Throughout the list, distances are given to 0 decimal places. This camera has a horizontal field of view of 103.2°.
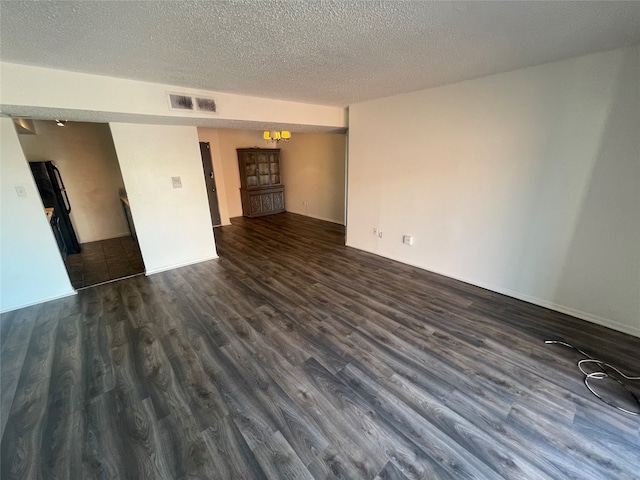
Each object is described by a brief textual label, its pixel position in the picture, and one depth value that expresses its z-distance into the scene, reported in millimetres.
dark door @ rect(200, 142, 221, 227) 6156
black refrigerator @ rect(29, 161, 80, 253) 4000
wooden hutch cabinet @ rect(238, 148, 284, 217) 6906
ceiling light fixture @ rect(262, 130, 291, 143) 5586
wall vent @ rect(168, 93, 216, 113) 2795
